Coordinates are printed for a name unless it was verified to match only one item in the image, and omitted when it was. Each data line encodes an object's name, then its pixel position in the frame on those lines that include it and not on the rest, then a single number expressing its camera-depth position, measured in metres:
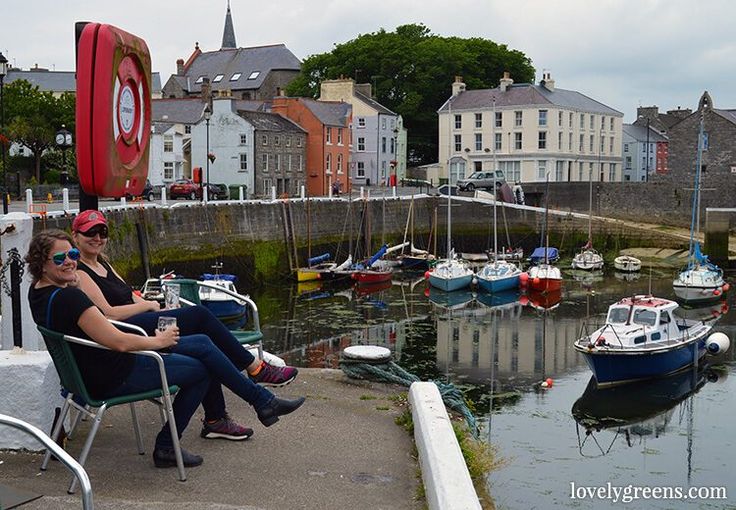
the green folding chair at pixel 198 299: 5.99
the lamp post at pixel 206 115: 32.81
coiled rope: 7.30
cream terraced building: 60.19
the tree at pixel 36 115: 43.25
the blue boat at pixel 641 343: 17.39
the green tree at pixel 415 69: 67.94
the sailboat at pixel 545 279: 32.75
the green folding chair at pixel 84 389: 4.37
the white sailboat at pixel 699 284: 30.59
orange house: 55.16
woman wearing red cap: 5.09
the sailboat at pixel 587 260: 40.69
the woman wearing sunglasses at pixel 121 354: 4.36
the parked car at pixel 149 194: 37.66
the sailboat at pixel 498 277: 32.78
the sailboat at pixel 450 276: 32.94
